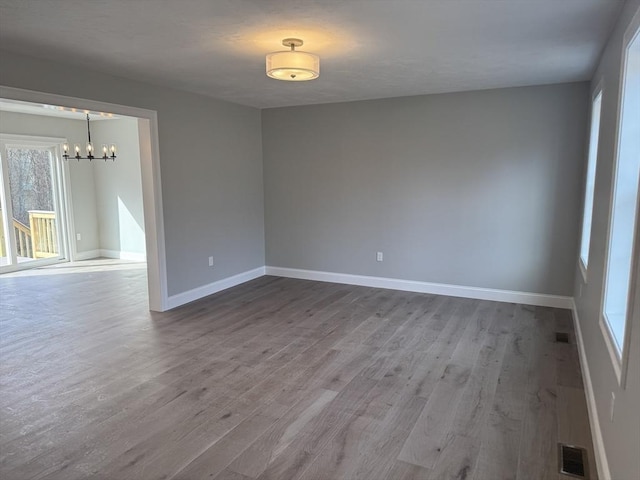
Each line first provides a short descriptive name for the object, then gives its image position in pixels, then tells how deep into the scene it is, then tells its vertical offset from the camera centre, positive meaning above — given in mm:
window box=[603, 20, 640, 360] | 2256 -50
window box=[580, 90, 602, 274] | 3900 +19
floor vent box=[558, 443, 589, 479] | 2195 -1447
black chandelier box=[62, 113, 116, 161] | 7402 +620
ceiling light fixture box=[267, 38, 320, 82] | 2951 +846
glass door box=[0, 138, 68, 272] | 6988 -308
